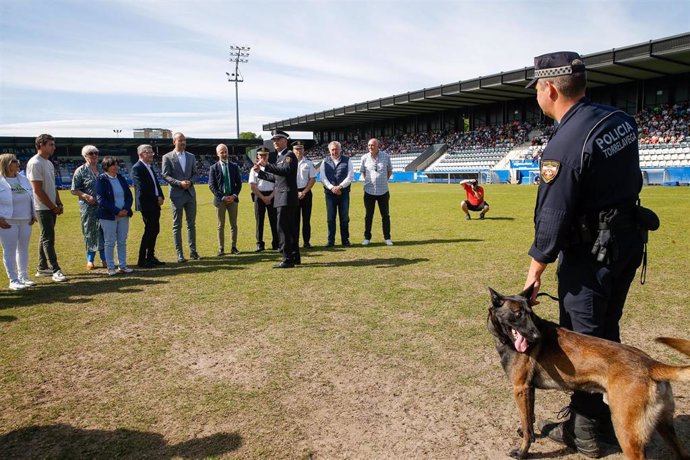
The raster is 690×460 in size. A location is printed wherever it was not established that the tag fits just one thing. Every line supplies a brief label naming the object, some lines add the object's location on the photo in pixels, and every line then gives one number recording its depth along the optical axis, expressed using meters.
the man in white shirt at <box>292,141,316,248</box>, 9.17
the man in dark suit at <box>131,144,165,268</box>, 7.76
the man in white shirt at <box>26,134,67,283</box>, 6.75
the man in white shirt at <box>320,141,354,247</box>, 9.46
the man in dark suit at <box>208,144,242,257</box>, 8.88
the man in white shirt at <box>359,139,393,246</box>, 9.38
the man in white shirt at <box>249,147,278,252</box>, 9.12
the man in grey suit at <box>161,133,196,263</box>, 8.19
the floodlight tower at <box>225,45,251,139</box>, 64.31
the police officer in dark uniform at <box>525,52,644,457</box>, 2.37
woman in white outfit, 6.11
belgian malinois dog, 2.11
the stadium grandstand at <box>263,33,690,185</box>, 28.86
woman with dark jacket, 7.05
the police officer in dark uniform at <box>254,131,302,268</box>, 7.18
